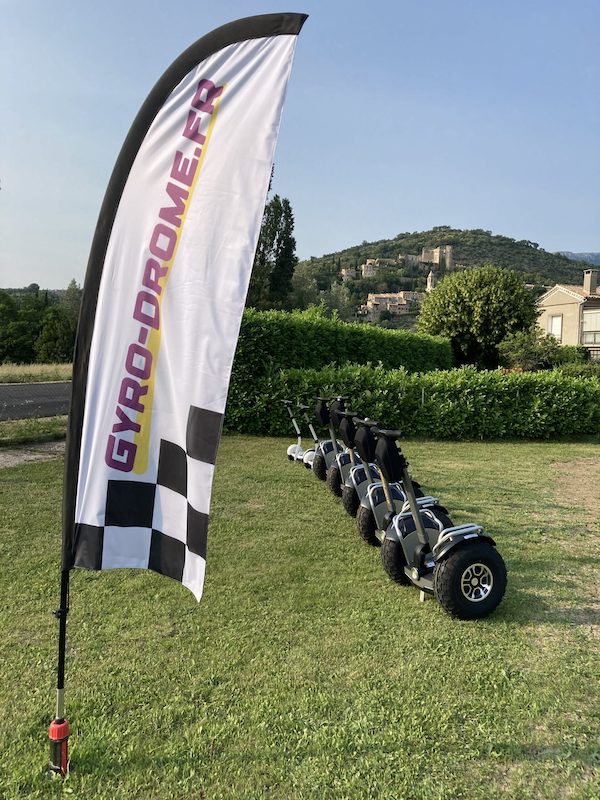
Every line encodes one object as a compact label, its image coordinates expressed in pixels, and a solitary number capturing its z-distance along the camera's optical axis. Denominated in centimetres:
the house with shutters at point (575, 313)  4669
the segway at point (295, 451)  809
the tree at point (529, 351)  2145
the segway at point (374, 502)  420
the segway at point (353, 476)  517
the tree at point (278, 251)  4116
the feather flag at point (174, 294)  213
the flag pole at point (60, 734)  218
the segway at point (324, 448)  632
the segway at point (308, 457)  753
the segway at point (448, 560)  342
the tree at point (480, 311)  2594
